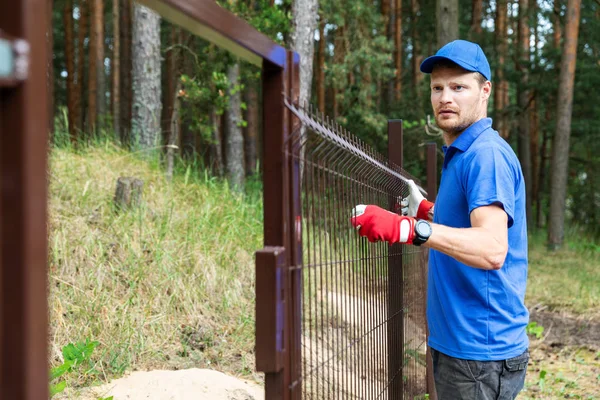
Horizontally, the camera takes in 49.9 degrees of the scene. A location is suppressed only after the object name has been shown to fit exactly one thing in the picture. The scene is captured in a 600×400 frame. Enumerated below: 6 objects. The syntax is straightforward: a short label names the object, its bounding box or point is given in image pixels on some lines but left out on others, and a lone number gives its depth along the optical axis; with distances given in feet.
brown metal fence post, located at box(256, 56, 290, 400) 6.00
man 7.56
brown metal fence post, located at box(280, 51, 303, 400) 6.22
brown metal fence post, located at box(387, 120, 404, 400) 11.24
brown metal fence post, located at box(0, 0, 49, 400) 2.80
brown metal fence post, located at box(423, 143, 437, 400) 17.75
